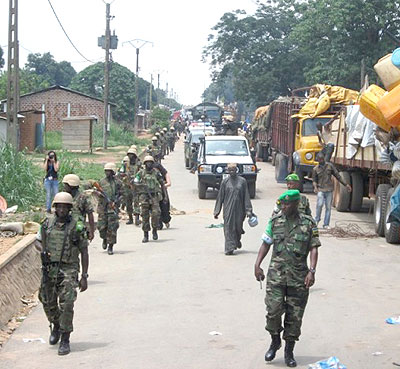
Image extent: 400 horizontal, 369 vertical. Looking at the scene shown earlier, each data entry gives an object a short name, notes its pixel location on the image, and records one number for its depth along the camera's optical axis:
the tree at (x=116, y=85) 73.62
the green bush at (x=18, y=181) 19.92
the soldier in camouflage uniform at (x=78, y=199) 9.88
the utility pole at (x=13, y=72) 23.45
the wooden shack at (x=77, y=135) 42.81
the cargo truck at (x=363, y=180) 16.71
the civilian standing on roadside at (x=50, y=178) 19.42
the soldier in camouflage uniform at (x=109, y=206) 14.28
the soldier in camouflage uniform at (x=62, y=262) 8.04
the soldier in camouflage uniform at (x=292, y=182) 10.34
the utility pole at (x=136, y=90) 64.94
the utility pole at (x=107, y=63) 43.03
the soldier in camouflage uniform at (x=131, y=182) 18.39
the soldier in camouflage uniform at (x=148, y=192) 15.96
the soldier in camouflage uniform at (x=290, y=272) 7.52
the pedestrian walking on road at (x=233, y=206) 14.28
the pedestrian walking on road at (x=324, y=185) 17.88
